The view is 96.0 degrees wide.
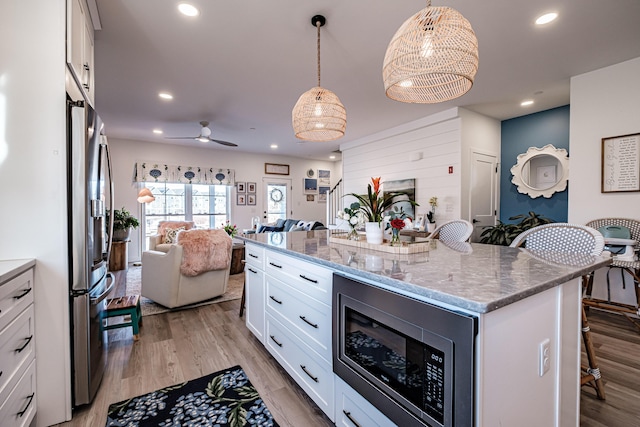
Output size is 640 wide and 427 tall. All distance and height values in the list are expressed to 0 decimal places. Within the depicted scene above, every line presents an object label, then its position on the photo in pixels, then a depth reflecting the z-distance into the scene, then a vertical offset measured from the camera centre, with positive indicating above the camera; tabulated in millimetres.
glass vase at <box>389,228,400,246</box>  1777 -176
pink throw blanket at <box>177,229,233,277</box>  3223 -475
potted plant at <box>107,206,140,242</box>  5598 -294
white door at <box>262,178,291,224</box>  8438 +302
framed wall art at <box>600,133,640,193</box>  3071 +488
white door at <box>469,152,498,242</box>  4797 +293
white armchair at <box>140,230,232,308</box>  3201 -838
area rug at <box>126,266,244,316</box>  3391 -1168
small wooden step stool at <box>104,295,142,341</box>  2357 -833
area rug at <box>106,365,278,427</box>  1618 -1188
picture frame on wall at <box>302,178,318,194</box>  9211 +775
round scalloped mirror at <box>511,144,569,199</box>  4441 +620
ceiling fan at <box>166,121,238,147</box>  5109 +1362
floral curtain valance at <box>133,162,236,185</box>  6609 +874
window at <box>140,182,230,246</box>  6852 +113
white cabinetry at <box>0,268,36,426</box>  1228 -666
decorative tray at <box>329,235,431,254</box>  1658 -232
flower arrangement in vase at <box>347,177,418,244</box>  1869 -27
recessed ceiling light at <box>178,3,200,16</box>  2252 +1600
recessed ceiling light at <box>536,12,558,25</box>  2404 +1622
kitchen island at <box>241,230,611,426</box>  854 -405
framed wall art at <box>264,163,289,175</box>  8414 +1207
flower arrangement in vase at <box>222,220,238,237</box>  5816 -418
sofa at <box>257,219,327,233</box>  6172 -379
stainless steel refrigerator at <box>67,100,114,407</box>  1621 -193
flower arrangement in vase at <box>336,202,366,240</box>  2094 -67
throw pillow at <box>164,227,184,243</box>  5461 -504
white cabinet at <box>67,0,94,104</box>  1660 +1088
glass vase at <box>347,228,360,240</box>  2154 -200
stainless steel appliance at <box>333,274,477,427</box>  846 -532
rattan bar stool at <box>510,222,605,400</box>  1623 -211
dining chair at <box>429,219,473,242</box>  2508 -211
